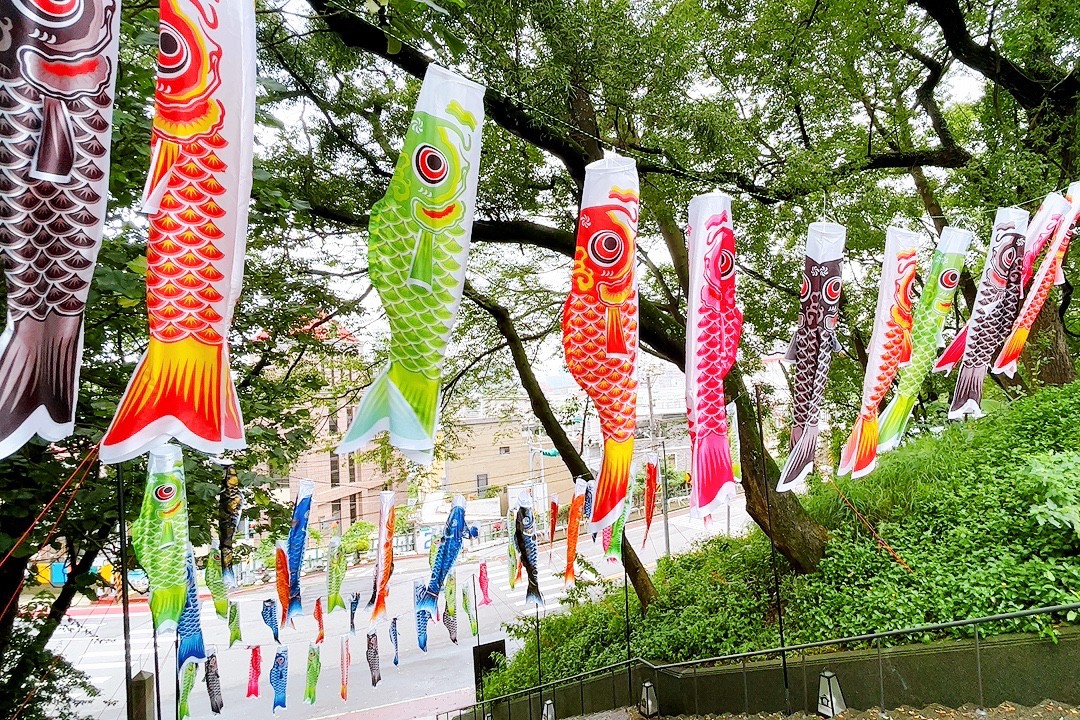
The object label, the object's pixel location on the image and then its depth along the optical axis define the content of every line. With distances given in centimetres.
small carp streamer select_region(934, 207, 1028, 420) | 434
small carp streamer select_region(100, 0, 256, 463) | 168
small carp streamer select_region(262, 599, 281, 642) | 596
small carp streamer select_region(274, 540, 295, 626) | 496
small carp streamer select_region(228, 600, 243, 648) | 538
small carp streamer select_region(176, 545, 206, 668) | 414
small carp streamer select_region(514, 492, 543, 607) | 630
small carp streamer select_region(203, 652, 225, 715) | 540
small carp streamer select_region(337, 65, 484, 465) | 214
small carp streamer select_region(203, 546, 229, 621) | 482
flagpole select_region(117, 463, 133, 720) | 251
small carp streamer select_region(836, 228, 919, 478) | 377
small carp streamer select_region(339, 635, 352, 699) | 747
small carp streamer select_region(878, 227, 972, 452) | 403
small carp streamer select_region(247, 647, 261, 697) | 720
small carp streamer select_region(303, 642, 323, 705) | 636
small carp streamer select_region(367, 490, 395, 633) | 536
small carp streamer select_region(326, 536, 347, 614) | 594
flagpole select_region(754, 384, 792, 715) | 411
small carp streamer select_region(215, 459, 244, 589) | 410
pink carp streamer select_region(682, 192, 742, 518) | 318
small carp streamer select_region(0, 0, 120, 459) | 145
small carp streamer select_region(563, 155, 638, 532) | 287
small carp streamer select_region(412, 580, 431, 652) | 680
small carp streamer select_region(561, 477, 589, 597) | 620
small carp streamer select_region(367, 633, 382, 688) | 740
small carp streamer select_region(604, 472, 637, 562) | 535
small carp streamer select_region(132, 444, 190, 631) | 329
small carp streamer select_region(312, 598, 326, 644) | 617
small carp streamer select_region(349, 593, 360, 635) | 638
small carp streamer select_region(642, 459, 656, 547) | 668
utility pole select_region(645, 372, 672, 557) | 1144
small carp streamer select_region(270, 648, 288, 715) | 619
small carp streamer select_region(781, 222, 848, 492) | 357
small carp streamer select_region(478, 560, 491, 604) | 809
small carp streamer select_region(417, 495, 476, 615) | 595
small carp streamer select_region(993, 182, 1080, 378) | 441
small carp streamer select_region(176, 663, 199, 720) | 438
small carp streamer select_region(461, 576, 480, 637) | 813
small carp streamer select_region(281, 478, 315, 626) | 464
